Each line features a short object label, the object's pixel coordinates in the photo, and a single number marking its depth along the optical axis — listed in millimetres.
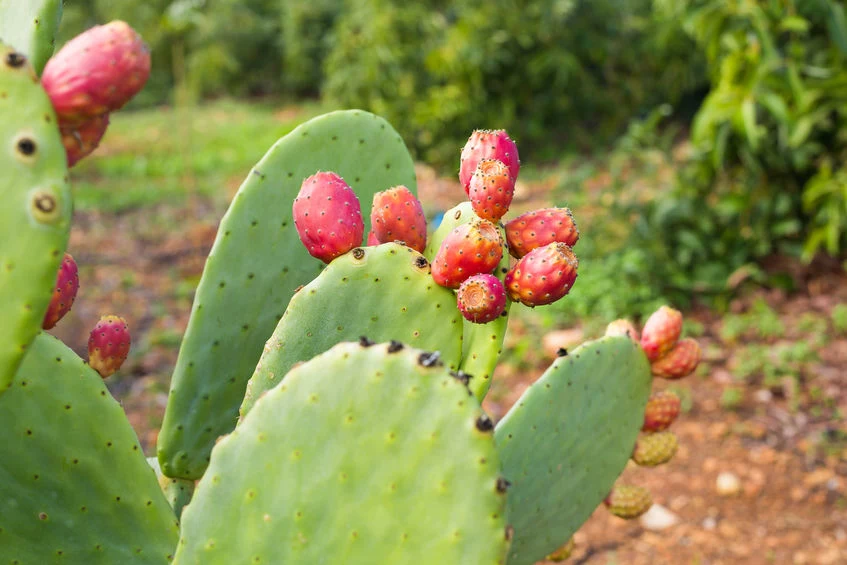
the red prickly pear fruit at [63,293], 699
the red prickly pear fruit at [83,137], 556
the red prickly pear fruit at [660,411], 1125
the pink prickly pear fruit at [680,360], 1053
